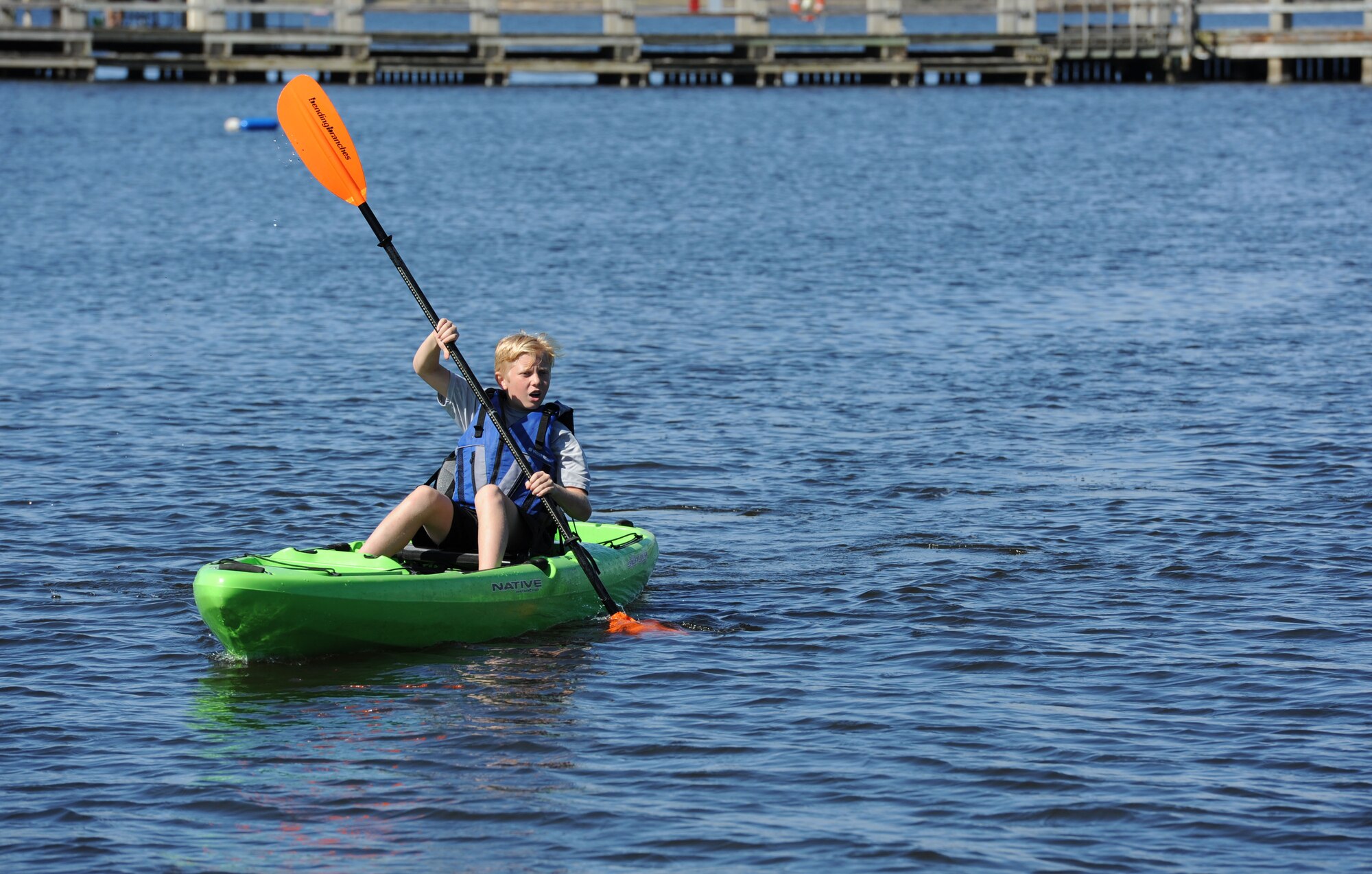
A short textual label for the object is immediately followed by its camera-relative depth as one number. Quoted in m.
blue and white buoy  72.96
